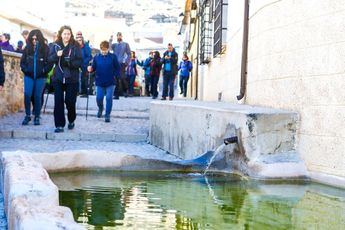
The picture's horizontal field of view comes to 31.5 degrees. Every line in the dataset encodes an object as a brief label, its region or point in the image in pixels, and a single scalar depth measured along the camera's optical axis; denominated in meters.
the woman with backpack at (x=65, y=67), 9.52
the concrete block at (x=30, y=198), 2.76
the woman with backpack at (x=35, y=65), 10.28
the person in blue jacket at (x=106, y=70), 11.60
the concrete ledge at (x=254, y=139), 5.91
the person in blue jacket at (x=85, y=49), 12.65
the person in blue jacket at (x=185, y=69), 21.14
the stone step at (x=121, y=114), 12.91
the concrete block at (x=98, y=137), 10.10
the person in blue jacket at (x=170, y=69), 17.23
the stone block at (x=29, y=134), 9.88
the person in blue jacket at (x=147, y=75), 21.69
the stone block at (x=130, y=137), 10.34
